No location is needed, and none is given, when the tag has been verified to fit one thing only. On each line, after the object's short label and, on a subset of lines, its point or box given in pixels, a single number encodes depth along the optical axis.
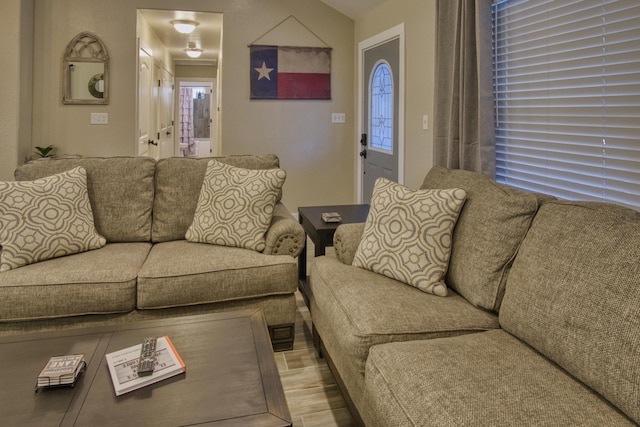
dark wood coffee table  1.22
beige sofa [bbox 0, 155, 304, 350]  2.15
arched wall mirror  4.71
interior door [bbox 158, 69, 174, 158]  7.58
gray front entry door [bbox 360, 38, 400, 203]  4.33
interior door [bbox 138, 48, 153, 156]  5.22
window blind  1.96
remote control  1.40
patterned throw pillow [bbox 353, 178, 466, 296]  2.05
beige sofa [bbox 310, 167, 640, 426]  1.22
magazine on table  1.35
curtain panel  2.67
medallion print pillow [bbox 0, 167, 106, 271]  2.32
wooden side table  2.65
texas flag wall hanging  5.16
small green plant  4.57
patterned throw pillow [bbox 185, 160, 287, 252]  2.67
